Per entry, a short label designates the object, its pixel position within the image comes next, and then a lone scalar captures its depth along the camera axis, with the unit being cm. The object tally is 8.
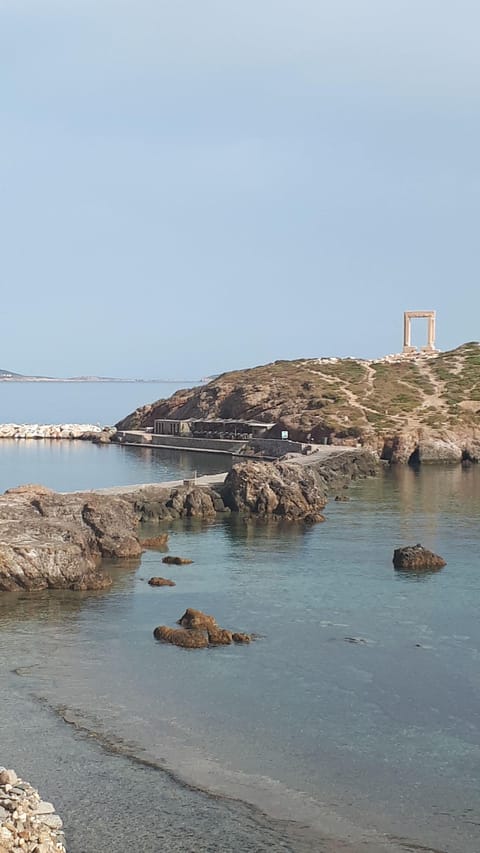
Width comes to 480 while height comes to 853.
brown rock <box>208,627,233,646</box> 3347
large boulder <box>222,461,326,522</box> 6369
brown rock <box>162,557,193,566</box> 4822
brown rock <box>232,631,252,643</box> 3381
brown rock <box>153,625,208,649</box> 3312
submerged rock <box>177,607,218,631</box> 3491
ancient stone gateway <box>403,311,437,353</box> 17525
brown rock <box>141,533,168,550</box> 5291
